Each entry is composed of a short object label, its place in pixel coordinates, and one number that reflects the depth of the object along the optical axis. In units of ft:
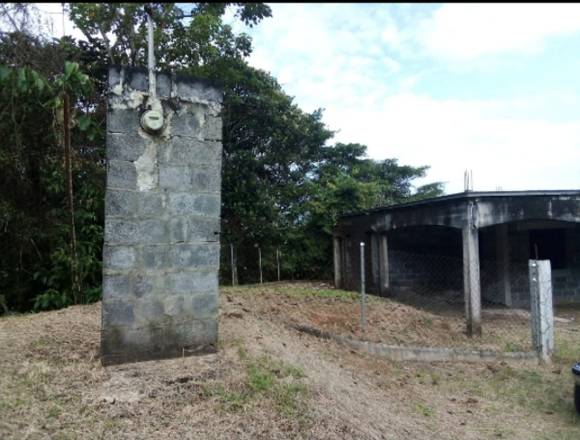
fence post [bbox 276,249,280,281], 49.16
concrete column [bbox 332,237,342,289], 45.14
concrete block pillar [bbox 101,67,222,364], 13.51
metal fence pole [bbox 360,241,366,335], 23.02
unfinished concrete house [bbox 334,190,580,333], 38.63
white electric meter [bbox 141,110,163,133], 13.76
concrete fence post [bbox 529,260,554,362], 21.88
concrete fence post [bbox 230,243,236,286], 44.32
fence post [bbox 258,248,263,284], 48.35
